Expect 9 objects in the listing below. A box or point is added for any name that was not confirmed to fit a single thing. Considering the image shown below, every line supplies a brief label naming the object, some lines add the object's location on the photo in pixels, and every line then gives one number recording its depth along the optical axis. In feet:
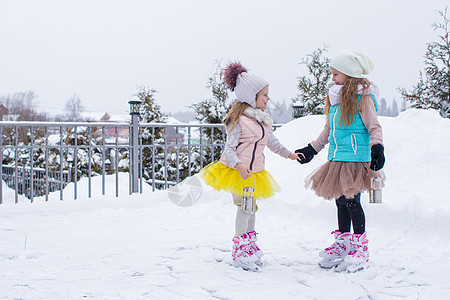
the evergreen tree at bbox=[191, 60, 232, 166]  35.73
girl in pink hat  9.04
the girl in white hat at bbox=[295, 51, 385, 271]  8.48
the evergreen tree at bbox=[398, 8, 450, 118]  25.90
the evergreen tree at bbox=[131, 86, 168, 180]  33.09
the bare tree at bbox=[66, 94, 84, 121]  181.16
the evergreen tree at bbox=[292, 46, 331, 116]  36.65
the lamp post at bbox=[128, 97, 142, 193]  18.44
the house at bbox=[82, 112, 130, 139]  192.80
